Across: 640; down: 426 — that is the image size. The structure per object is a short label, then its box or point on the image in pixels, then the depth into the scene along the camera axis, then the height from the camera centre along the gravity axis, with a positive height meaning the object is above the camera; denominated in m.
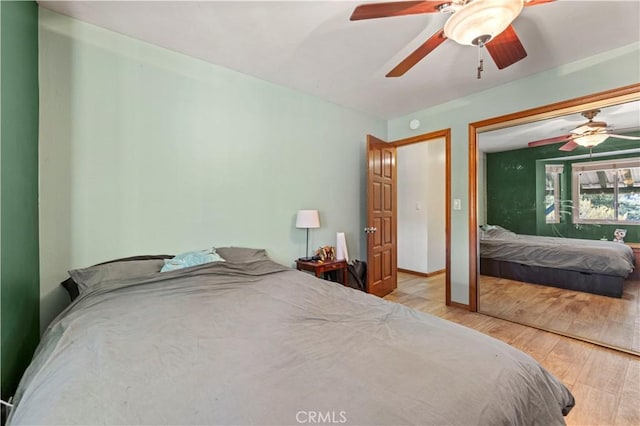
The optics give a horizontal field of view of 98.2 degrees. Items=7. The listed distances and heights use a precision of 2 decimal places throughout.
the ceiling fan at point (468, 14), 1.30 +0.96
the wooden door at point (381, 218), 3.30 -0.07
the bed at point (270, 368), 0.73 -0.51
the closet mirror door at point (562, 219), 2.38 -0.09
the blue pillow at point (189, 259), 1.94 -0.33
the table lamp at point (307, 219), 2.82 -0.06
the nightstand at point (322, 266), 2.76 -0.55
